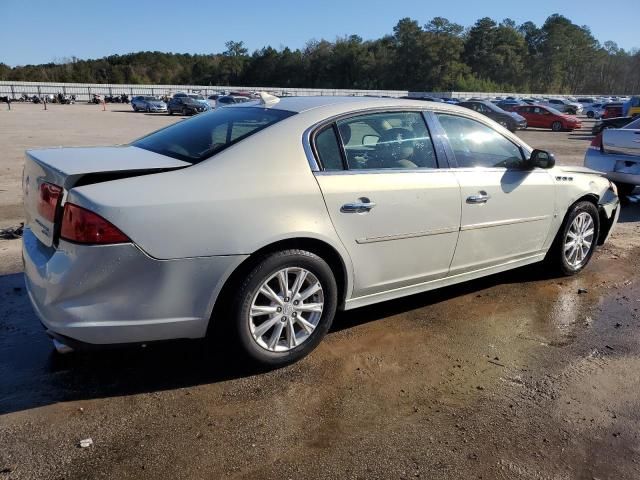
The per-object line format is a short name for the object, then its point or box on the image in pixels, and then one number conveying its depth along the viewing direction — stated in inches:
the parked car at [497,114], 1085.5
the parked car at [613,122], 759.5
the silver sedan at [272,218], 109.5
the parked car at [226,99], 1473.9
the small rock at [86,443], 102.6
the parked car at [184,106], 1665.7
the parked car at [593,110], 1889.5
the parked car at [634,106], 1079.5
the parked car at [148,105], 1907.0
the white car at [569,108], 1979.6
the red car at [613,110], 1190.6
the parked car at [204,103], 1679.6
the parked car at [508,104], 1355.9
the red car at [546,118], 1221.1
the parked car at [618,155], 320.8
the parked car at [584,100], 2587.1
